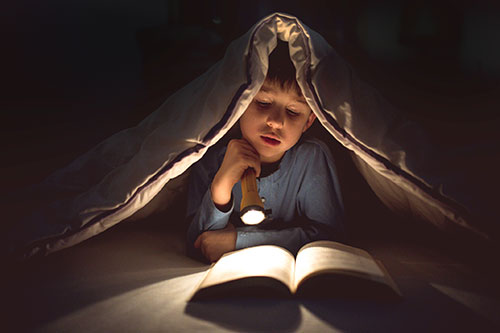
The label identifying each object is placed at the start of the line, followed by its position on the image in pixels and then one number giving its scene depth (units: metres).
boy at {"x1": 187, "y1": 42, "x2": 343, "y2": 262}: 1.12
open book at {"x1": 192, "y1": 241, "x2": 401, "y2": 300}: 0.81
